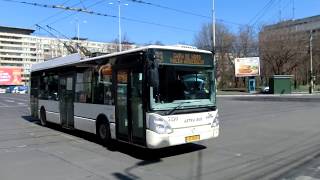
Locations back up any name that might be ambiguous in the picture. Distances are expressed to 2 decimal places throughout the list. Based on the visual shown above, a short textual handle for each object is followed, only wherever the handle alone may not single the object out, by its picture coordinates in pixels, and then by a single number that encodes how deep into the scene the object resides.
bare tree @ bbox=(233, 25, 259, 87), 61.43
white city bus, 7.66
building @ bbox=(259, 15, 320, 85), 58.08
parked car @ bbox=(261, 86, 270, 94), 50.36
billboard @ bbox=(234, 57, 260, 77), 54.77
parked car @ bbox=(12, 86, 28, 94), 75.89
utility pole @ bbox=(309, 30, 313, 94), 49.48
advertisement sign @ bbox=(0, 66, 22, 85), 90.61
